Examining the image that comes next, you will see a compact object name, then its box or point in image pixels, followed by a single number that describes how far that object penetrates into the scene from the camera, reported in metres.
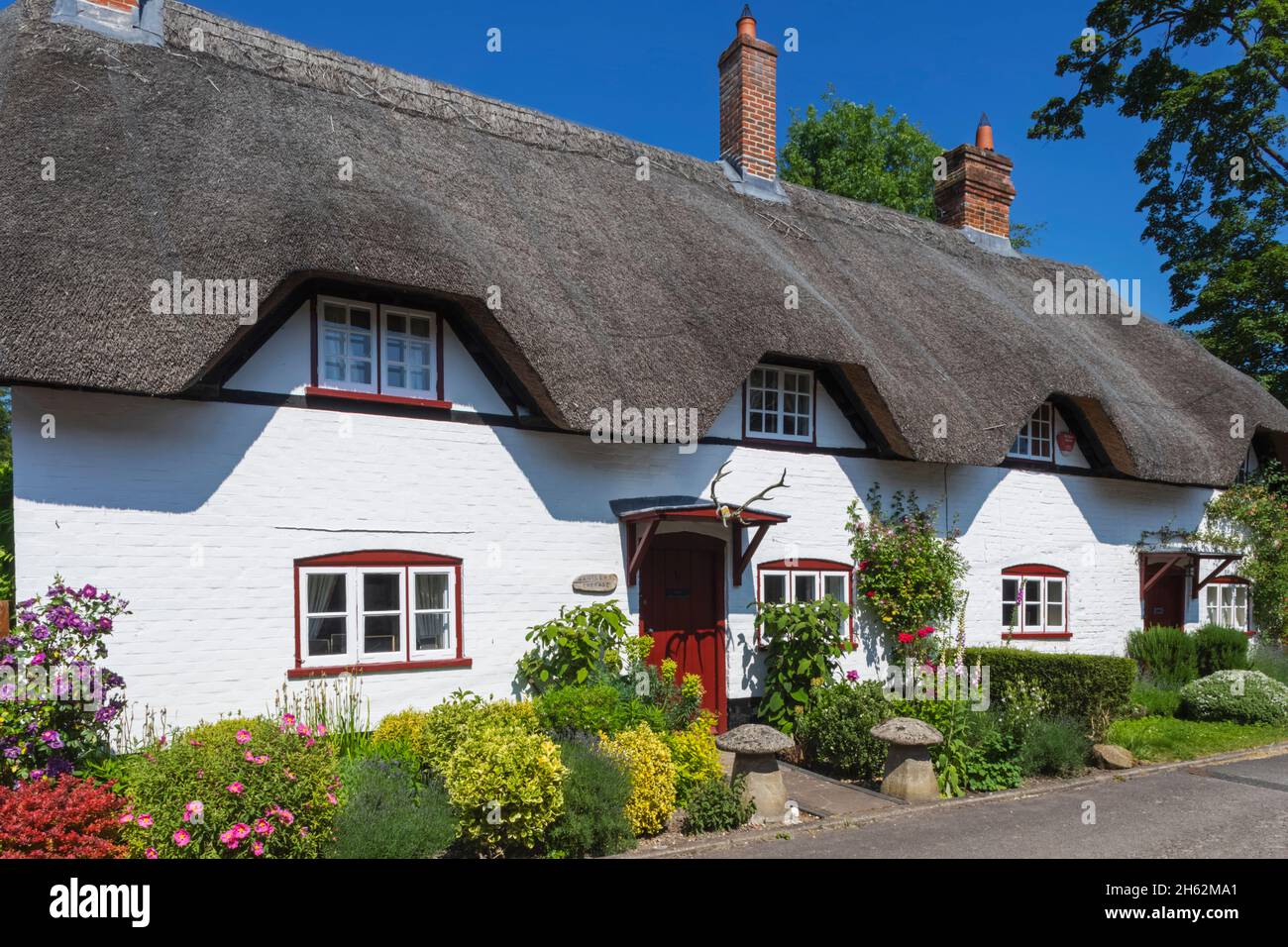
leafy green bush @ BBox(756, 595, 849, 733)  10.45
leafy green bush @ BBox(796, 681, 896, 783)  9.39
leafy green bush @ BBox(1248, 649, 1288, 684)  14.13
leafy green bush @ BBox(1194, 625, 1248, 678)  14.30
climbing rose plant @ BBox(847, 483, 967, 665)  11.69
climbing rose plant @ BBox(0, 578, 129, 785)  6.36
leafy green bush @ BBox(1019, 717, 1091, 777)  9.59
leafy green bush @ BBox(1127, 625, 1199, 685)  14.10
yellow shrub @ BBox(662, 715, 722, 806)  7.97
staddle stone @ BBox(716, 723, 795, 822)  8.01
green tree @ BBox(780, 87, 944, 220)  27.14
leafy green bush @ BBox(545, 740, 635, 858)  6.75
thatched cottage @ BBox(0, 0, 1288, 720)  7.54
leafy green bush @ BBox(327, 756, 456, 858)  6.34
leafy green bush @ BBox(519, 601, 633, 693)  9.23
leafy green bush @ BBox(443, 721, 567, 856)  6.49
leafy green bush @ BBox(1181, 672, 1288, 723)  12.16
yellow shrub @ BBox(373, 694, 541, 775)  7.46
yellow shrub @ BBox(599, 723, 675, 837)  7.39
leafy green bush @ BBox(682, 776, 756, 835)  7.67
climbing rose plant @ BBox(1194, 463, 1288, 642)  15.75
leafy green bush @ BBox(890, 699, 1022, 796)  9.02
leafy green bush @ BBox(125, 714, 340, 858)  5.75
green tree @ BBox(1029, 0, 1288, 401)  19.33
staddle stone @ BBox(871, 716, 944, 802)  8.69
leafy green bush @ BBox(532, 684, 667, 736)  8.18
